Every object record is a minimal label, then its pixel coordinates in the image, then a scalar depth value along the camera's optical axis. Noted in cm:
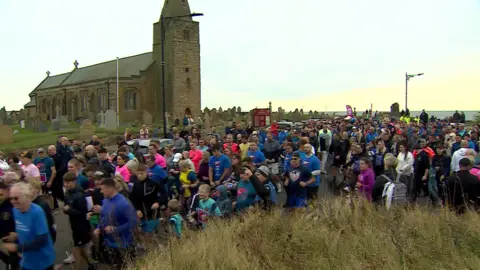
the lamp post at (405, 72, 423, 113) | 4129
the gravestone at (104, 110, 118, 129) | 3552
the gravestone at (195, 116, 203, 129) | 3788
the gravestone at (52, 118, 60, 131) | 3638
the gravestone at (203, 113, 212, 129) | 3761
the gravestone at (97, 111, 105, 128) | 3770
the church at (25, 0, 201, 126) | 5144
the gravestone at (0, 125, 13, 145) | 2806
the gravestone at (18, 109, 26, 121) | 6193
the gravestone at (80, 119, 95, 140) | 2839
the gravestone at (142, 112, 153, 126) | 4168
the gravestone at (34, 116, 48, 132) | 3638
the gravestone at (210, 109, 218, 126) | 4362
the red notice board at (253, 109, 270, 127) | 3356
